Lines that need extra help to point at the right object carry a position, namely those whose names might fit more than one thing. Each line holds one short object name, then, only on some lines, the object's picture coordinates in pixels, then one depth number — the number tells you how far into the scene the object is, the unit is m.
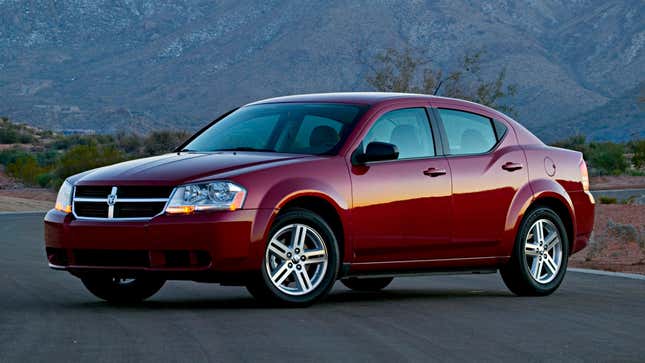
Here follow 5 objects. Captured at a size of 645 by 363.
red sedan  10.50
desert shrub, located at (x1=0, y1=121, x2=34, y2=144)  88.38
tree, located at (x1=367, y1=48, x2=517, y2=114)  48.53
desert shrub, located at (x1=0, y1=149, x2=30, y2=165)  72.06
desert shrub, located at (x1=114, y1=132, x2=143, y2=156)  75.81
